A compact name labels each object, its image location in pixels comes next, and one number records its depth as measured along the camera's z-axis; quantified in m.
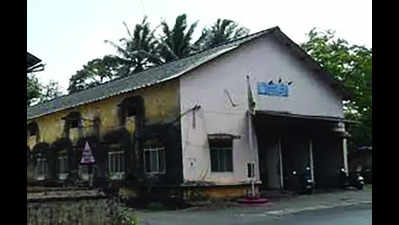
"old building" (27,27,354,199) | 17.08
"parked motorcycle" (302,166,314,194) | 19.03
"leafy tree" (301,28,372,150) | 25.80
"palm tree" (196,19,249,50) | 33.59
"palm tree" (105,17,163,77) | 33.69
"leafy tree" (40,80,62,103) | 43.39
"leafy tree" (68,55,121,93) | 35.58
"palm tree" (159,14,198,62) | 32.50
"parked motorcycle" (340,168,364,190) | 20.89
